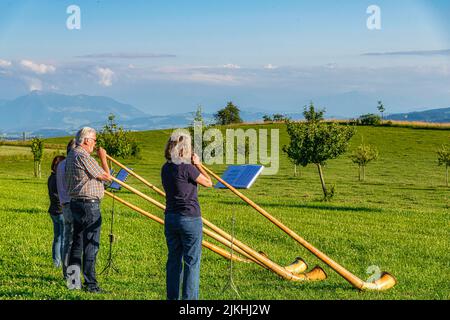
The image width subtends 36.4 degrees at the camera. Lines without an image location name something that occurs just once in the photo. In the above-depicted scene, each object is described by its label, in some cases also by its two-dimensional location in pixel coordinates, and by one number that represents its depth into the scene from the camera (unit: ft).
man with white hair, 32.86
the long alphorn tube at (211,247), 38.86
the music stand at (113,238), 39.28
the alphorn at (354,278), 34.22
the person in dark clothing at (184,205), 28.35
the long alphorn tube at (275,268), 35.12
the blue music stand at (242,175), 33.96
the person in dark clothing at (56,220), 40.81
